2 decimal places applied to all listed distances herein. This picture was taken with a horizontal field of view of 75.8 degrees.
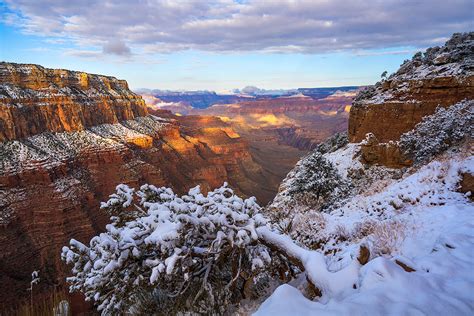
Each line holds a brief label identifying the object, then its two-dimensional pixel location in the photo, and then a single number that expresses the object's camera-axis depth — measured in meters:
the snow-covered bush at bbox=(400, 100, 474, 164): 18.44
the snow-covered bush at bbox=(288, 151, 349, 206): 19.92
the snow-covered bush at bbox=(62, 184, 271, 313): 4.39
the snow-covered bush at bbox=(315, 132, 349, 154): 35.43
